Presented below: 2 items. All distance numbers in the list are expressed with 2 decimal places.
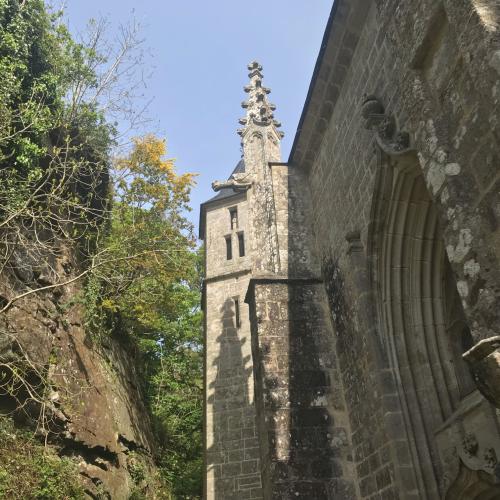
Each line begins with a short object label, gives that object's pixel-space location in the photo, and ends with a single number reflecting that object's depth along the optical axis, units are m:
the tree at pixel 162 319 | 11.36
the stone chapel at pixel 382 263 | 2.78
